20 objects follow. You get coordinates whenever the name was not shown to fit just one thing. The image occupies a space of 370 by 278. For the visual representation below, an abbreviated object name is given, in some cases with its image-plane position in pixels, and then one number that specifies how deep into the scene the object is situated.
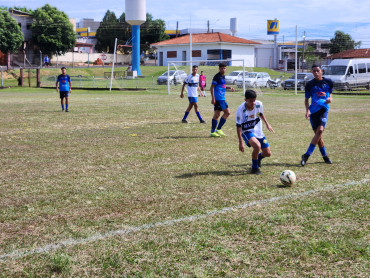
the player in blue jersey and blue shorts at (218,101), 12.62
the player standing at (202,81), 29.79
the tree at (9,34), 63.28
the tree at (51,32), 70.62
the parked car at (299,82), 39.36
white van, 36.16
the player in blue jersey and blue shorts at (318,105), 8.64
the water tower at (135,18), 60.98
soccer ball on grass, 6.87
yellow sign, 86.88
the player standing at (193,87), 15.36
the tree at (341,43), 78.50
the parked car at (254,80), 38.03
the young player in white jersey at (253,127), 7.76
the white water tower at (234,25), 92.62
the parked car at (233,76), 38.04
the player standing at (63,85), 19.72
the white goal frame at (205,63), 34.51
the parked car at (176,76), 37.37
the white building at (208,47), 70.50
